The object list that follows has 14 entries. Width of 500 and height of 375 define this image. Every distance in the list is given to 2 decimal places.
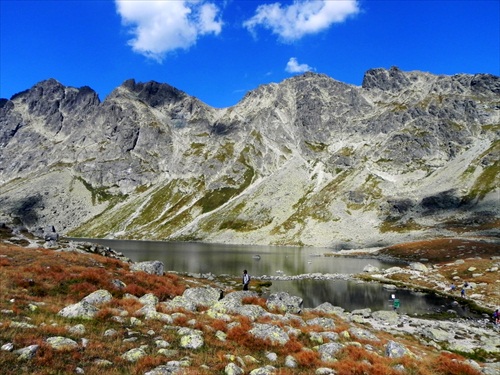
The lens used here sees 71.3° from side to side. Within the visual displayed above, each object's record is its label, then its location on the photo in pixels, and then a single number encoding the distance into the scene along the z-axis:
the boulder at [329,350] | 18.73
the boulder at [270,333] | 20.06
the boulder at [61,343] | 14.24
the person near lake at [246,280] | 43.34
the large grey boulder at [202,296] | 29.16
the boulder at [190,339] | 17.42
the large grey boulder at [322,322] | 26.61
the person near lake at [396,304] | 51.12
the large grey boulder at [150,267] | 44.58
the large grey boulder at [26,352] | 12.79
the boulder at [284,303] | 30.73
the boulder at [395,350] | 20.91
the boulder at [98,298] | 23.16
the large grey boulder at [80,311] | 19.55
